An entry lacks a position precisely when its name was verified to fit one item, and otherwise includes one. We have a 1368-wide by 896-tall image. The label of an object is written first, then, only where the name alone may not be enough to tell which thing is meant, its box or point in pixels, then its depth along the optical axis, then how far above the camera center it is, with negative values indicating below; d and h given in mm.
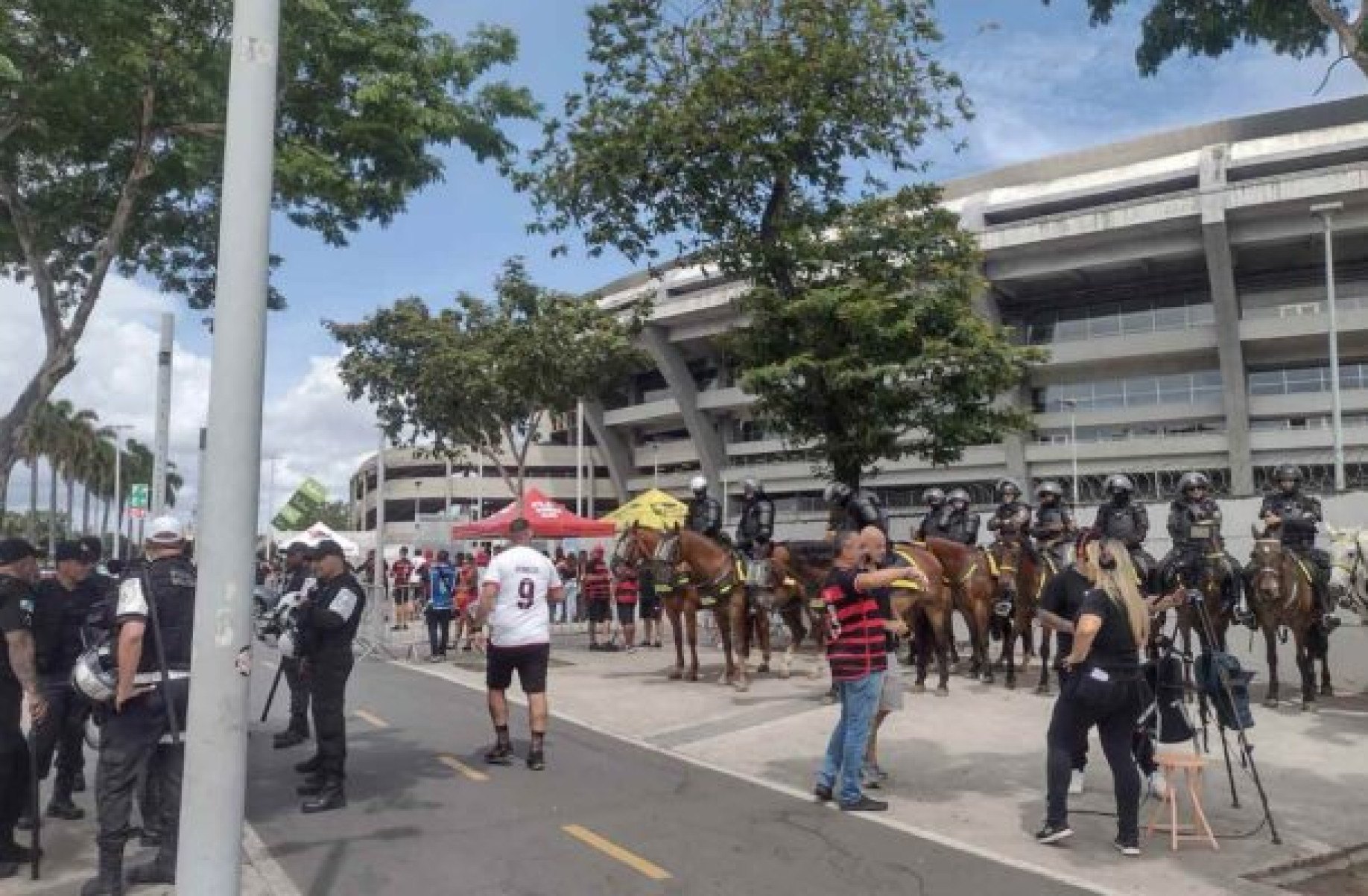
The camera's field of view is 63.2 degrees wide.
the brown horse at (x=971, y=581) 13984 -397
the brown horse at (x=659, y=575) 15070 -313
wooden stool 6977 -1541
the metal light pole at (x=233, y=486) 4125 +265
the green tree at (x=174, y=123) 7617 +3186
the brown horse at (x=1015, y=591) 13391 -519
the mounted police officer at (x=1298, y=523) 12195 +268
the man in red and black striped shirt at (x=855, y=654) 7871 -738
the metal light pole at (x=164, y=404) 12383 +1686
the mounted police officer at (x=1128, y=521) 11555 +284
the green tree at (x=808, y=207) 15117 +5132
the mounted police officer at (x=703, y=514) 15680 +525
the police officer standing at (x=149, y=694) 6066 -776
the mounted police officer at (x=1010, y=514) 14156 +467
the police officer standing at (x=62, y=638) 7426 -559
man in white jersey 9406 -566
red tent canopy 23172 +628
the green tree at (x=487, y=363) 24219 +4251
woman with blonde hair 6859 -859
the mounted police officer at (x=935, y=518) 16406 +482
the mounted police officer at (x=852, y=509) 12156 +476
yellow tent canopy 23703 +896
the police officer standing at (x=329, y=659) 8336 -807
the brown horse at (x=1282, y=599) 11883 -553
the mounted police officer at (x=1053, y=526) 13219 +273
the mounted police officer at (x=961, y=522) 16031 +395
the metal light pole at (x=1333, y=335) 27700 +6069
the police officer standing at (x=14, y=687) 6508 -776
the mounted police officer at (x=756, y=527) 15312 +333
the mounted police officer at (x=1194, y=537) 12328 +124
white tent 15219 +316
